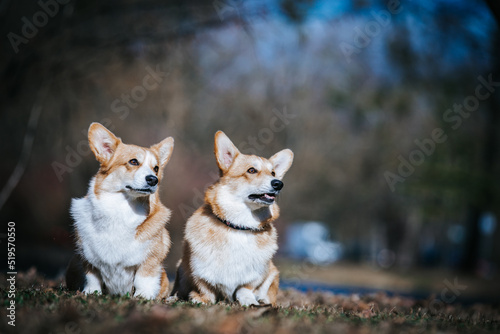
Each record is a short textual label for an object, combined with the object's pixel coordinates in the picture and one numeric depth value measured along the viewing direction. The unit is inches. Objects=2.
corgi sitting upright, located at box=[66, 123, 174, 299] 170.1
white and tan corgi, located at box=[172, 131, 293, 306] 181.6
